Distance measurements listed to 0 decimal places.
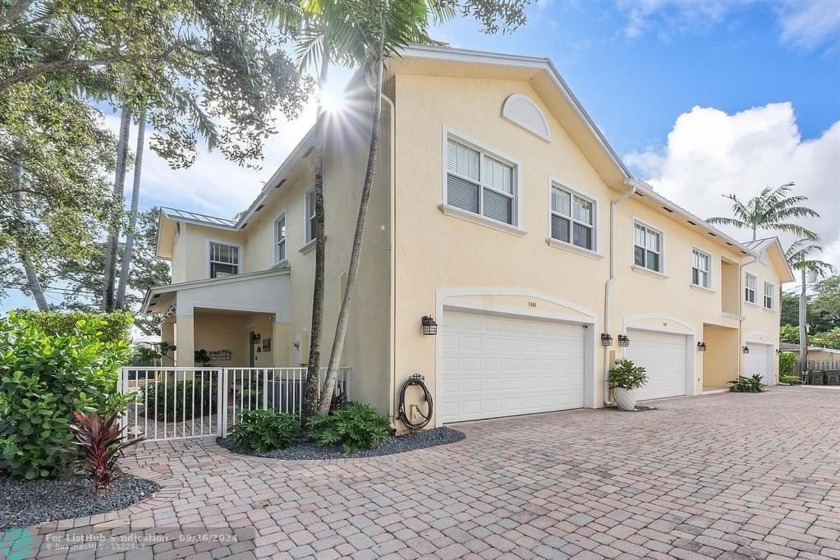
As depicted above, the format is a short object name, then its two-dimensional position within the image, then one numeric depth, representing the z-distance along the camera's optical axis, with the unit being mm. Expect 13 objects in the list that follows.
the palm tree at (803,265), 24922
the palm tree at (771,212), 23391
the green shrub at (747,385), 16906
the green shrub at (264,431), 6078
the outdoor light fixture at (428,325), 7491
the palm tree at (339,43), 6309
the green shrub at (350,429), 6173
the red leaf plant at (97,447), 4180
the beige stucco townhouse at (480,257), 7664
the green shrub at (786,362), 23578
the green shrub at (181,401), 8633
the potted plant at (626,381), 10750
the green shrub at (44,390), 4203
